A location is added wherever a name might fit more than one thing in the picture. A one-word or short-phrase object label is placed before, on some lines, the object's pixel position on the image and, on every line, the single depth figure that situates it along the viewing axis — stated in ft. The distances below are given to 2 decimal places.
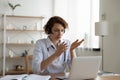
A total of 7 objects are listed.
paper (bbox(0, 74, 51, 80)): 5.26
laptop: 5.39
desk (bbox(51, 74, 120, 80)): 6.05
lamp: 12.67
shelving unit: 19.30
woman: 6.84
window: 15.80
